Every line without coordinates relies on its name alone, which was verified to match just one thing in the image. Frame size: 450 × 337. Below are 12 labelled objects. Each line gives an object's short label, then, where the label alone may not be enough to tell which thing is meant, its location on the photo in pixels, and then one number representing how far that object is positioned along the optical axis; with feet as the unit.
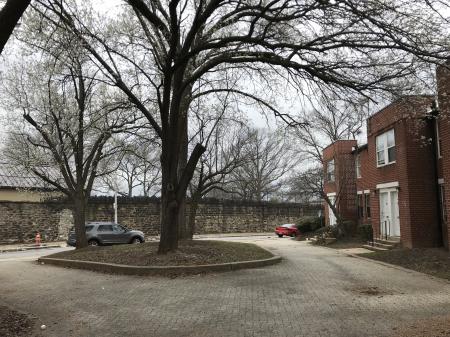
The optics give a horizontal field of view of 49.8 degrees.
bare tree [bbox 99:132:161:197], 71.36
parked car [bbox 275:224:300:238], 138.83
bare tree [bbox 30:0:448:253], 33.35
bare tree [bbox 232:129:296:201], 206.80
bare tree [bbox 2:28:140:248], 61.57
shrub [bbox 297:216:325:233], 126.62
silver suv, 93.09
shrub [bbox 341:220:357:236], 97.45
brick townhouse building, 61.77
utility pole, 122.11
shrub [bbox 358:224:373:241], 84.14
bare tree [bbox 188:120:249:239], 69.81
